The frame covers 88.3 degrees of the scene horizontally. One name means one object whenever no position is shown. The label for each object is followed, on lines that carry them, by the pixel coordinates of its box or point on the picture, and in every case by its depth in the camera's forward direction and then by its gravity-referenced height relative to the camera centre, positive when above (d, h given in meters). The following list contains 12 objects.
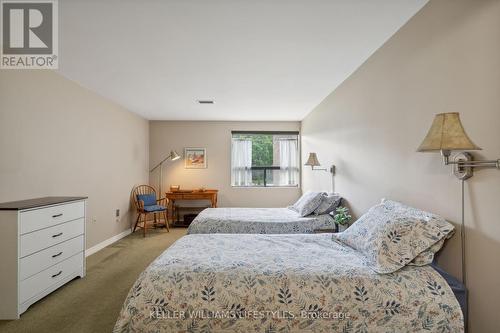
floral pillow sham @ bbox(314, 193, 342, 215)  3.43 -0.49
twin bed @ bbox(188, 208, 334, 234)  3.30 -0.74
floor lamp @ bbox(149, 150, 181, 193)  6.02 -0.01
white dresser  2.10 -0.74
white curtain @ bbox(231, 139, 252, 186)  6.15 +0.17
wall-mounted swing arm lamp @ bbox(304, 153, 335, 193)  4.33 +0.10
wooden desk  5.52 -0.60
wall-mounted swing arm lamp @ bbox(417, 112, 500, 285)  1.41 +0.12
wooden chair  4.91 -0.79
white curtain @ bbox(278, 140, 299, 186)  6.18 +0.12
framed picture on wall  6.04 +0.22
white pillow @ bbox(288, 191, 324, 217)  3.52 -0.51
